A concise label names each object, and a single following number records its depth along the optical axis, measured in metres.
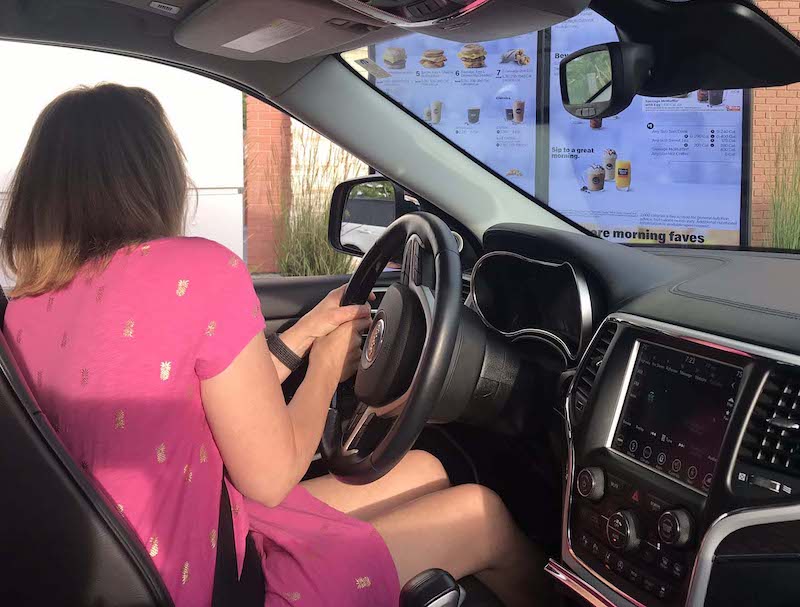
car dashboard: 1.17
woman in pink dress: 1.17
